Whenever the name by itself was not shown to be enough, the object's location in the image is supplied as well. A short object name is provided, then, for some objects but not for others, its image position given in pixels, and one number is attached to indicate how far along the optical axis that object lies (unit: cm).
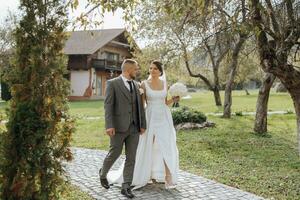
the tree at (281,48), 891
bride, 788
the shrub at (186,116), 1691
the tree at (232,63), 1318
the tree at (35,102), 464
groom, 720
